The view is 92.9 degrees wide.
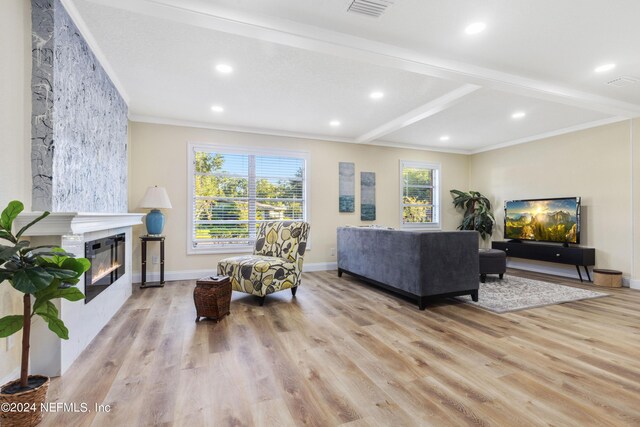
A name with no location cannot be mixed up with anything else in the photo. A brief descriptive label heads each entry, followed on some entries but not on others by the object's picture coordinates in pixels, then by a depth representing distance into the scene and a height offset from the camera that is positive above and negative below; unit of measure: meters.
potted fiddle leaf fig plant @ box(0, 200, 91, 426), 1.28 -0.39
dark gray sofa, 3.25 -0.56
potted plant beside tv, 6.18 +0.05
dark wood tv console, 4.61 -0.64
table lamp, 4.08 +0.11
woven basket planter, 1.34 -0.88
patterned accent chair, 3.50 -0.59
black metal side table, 4.16 -0.66
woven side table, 2.88 -0.81
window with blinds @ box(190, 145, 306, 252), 4.93 +0.33
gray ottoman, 4.49 -0.73
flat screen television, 4.92 -0.10
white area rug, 3.44 -1.03
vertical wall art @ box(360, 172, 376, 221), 5.96 +0.34
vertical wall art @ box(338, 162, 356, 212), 5.80 +0.51
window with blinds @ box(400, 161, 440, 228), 6.42 +0.41
